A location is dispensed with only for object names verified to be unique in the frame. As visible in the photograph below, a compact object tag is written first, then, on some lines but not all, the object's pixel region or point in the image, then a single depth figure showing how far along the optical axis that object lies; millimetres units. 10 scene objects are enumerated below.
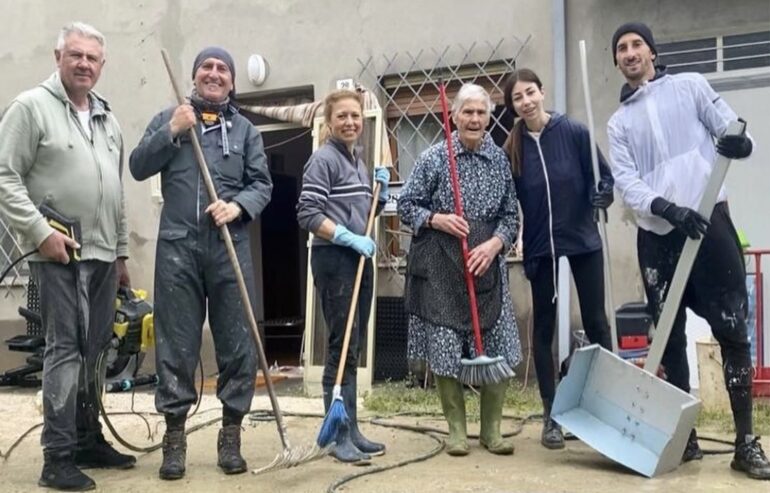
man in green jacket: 3135
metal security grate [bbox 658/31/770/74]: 5094
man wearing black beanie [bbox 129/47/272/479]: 3293
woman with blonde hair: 3445
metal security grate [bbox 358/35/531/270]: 5762
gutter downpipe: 5320
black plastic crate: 5934
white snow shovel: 3055
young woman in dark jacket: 3598
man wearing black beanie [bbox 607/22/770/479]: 3145
